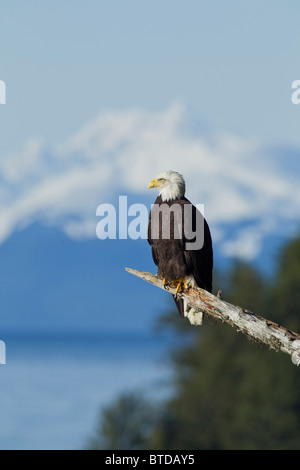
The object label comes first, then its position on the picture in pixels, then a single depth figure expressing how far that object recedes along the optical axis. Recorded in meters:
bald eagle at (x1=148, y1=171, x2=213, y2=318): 12.65
